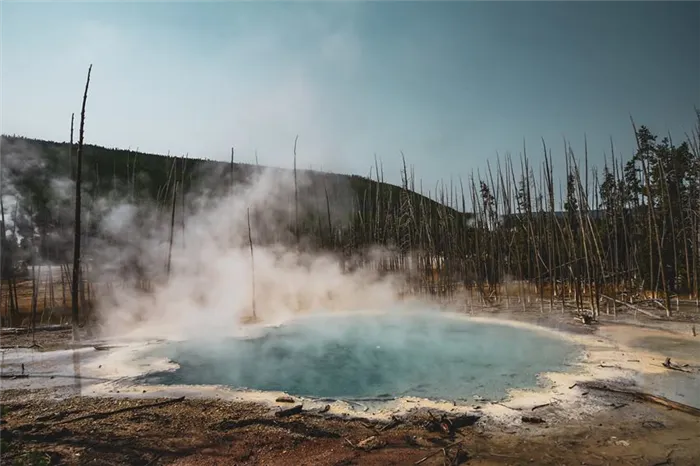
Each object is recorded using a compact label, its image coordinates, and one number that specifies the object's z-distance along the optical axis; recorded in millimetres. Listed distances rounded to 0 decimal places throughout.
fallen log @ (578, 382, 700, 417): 4621
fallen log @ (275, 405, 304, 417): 4891
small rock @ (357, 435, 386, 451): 3998
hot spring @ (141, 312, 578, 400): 6332
